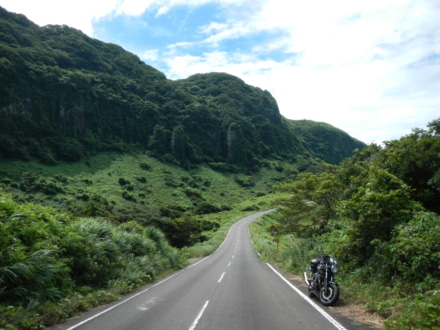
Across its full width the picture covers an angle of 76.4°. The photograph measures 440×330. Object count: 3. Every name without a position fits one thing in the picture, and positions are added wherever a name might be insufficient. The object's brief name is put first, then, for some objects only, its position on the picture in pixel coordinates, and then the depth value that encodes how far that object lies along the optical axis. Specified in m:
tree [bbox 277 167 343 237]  21.61
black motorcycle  7.21
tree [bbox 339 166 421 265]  8.45
